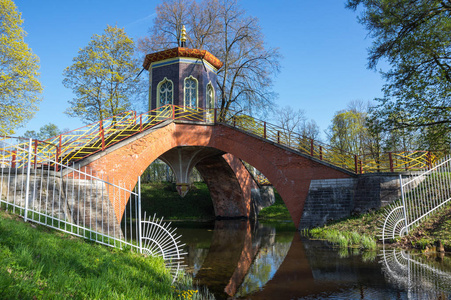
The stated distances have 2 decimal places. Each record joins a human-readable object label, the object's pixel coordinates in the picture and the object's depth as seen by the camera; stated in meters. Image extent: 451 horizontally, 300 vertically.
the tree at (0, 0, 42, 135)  16.95
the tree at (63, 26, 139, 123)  20.91
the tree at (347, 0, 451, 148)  12.02
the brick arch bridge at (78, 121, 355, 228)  11.93
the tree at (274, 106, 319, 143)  37.23
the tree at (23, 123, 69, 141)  56.36
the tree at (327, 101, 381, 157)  33.12
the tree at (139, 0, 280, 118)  20.50
